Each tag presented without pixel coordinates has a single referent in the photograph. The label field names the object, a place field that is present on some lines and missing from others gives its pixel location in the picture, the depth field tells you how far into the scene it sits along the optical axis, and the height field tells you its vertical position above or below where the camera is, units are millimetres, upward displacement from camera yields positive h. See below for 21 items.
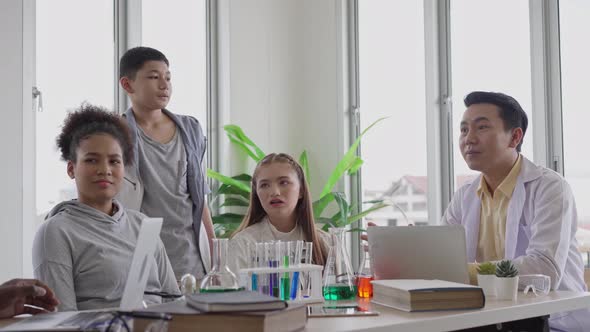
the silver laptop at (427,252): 2148 -165
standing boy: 3139 +142
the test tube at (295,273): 1995 -204
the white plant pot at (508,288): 2082 -262
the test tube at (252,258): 1948 -160
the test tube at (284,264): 1962 -178
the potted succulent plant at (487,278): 2148 -241
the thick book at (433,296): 1823 -252
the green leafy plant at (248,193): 4801 +28
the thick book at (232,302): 1423 -204
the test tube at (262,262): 1931 -170
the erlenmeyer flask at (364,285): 2131 -255
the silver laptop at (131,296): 1424 -203
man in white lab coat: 2477 -42
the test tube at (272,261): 1946 -168
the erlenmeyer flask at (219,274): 1693 -175
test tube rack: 1927 -214
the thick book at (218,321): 1412 -235
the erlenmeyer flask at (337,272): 2072 -214
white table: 1632 -291
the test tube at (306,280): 2039 -229
